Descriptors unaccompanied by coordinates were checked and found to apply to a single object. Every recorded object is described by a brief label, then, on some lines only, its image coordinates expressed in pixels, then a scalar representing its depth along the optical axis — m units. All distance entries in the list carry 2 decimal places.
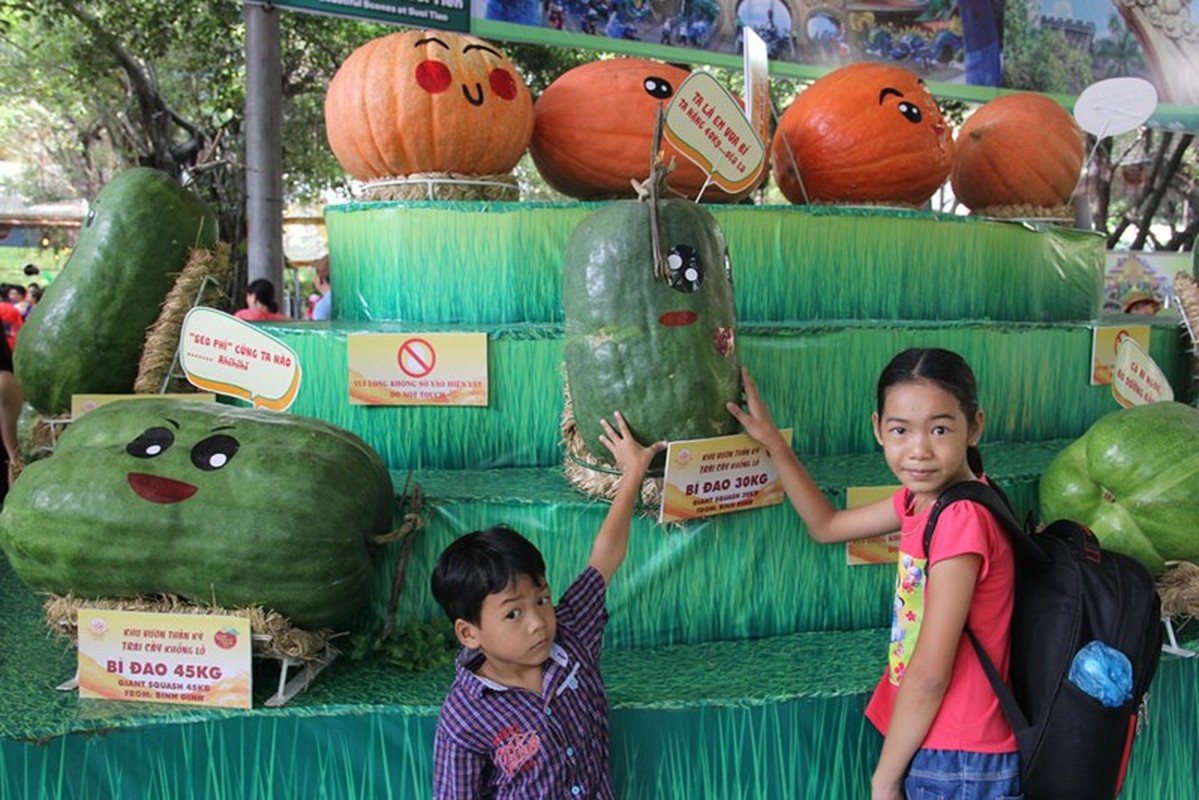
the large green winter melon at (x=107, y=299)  2.45
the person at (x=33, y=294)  9.66
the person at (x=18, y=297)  11.13
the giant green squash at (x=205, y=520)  1.65
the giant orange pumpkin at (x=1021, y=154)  3.17
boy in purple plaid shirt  1.39
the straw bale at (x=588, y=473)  1.91
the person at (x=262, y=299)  5.01
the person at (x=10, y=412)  2.92
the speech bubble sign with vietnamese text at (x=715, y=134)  1.97
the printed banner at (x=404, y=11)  4.92
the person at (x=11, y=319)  9.04
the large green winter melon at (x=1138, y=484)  1.94
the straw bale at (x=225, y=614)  1.64
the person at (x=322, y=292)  6.04
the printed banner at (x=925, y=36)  6.15
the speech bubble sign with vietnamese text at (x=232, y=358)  1.94
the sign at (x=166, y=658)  1.63
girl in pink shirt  1.34
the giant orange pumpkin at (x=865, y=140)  2.78
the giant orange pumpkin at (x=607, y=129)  2.71
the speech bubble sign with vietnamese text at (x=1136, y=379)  2.42
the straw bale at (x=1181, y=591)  1.95
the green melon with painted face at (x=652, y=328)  1.85
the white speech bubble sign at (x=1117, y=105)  3.05
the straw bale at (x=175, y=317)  2.45
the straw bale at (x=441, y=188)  2.59
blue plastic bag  1.37
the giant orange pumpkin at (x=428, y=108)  2.54
